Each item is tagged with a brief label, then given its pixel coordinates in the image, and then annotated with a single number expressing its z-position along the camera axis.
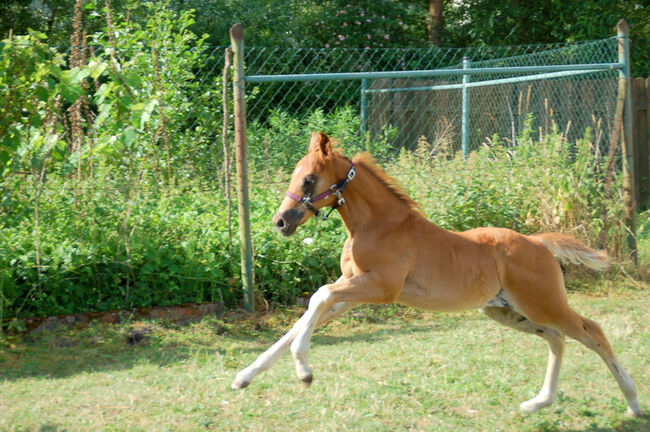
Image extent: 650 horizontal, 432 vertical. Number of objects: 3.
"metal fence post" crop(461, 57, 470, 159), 9.91
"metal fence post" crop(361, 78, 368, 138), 9.89
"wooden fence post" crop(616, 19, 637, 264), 8.35
